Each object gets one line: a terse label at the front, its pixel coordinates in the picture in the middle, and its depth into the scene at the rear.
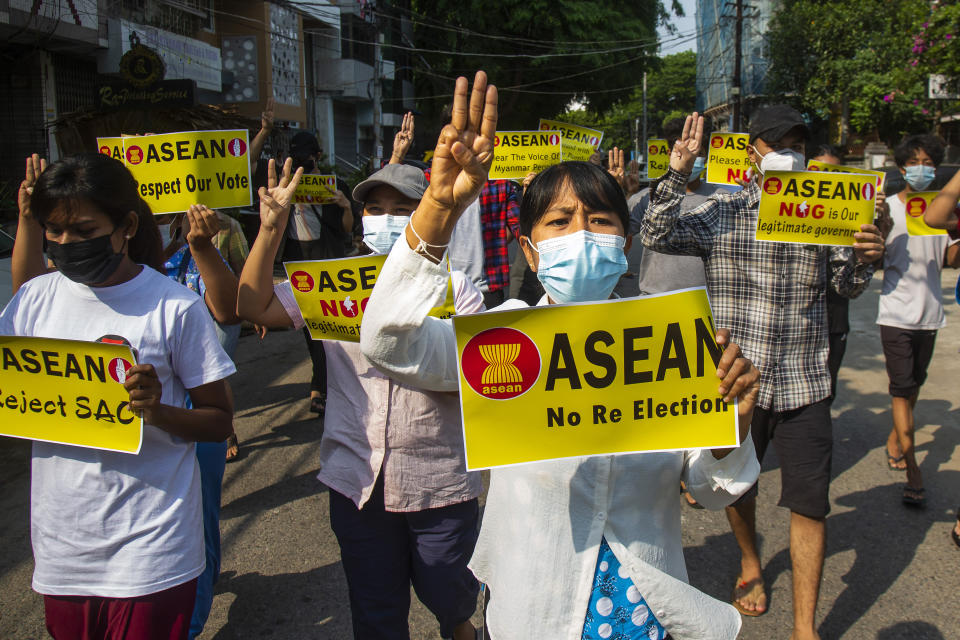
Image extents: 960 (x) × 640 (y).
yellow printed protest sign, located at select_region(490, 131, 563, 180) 6.08
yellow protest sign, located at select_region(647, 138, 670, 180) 6.90
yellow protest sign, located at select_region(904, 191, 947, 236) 4.38
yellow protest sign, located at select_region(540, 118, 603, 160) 6.51
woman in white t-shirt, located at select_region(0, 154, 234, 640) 2.12
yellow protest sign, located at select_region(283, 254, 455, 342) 2.68
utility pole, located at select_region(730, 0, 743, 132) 28.53
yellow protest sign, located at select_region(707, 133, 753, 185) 5.81
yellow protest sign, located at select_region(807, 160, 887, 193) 3.54
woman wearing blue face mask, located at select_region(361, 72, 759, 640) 1.72
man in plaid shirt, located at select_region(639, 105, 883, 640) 3.20
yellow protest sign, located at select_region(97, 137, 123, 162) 3.81
